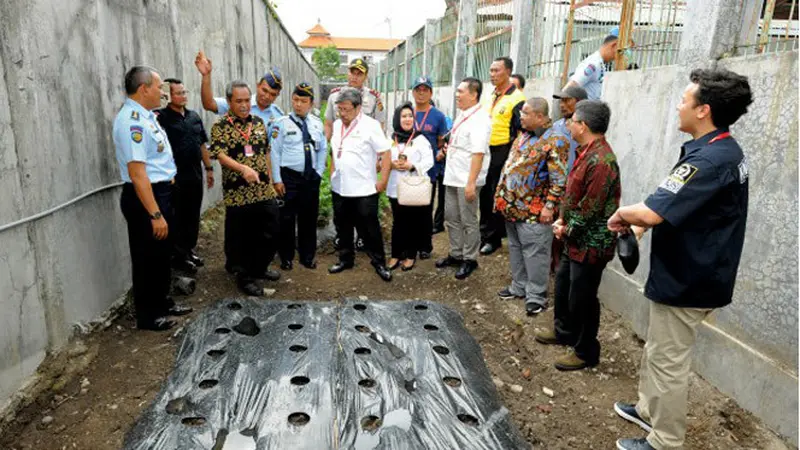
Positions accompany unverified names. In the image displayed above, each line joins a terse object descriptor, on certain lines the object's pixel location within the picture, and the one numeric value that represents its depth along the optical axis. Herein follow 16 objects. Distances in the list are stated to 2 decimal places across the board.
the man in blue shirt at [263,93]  4.47
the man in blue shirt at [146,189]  3.17
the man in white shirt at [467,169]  4.43
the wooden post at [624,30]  4.10
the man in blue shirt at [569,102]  3.95
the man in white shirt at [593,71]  4.43
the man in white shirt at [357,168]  4.54
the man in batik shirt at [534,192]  3.77
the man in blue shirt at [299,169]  4.57
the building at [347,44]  69.00
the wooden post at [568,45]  5.11
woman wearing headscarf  4.79
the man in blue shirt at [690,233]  2.14
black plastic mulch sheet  2.44
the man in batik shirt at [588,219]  3.03
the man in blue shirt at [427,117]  5.09
